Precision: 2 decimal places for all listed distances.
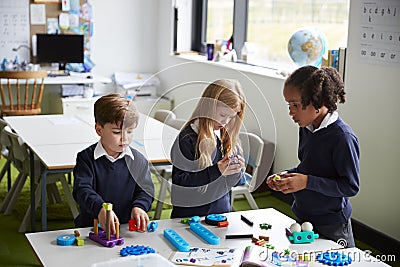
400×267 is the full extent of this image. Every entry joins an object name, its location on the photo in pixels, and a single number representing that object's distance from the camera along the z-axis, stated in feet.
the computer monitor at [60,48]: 19.69
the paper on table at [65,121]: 13.53
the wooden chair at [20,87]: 17.38
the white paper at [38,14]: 19.61
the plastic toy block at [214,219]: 6.93
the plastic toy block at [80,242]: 6.23
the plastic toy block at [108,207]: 6.36
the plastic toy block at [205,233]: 6.41
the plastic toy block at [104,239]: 6.22
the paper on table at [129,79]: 20.13
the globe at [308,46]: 13.84
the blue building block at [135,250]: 5.98
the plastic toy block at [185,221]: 6.98
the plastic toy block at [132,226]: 6.70
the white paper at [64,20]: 19.99
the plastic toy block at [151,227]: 6.72
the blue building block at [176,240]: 6.15
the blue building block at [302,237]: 6.51
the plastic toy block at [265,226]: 6.91
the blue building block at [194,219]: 6.97
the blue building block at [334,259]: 5.89
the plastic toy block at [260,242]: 6.42
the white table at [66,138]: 6.89
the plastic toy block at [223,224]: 6.88
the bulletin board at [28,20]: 19.35
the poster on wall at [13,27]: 19.27
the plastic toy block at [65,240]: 6.22
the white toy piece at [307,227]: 6.63
